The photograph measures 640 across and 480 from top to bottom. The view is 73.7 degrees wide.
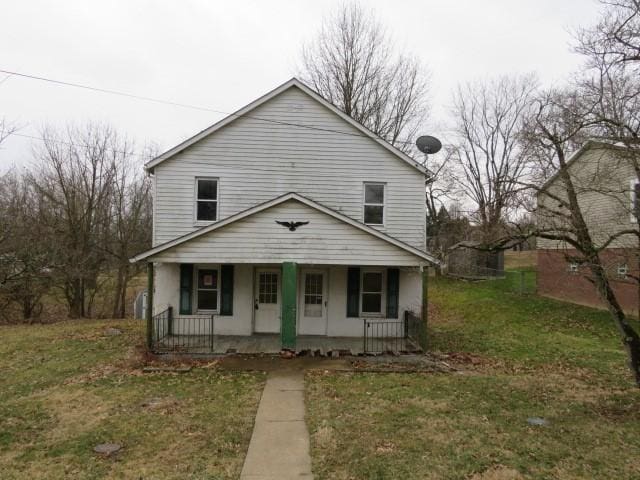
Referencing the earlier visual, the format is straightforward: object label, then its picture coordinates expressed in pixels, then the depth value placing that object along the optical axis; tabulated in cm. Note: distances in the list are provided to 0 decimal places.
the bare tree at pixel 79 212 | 2252
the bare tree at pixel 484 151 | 3422
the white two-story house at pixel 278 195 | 1320
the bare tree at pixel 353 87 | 2836
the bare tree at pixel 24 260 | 1936
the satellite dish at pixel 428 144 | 1572
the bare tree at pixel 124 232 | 2412
